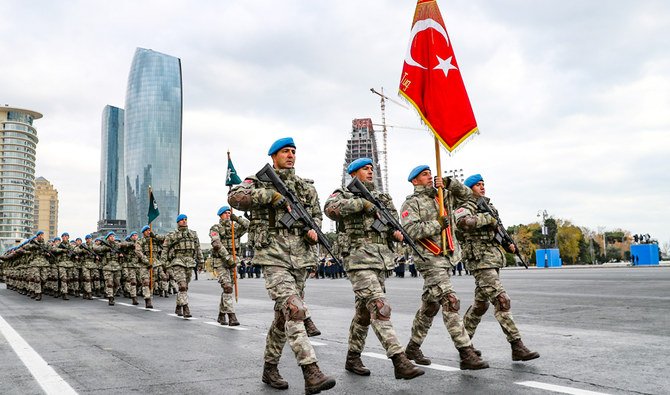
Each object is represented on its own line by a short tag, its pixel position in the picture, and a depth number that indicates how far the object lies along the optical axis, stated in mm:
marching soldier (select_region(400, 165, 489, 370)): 5930
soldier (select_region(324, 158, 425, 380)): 5660
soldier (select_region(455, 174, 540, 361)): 6270
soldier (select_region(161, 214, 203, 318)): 12820
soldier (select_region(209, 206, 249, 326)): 10836
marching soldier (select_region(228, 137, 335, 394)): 5219
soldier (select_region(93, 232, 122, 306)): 18000
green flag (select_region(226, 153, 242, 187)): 13648
